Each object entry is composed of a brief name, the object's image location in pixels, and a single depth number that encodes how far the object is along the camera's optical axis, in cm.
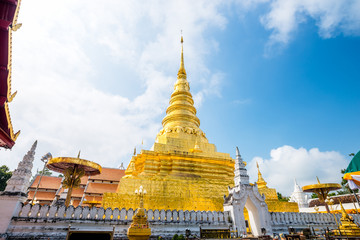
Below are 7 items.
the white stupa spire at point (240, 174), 986
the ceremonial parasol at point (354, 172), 586
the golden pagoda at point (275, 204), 1181
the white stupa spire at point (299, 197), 3158
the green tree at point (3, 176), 2819
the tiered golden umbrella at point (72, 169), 930
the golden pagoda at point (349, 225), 710
